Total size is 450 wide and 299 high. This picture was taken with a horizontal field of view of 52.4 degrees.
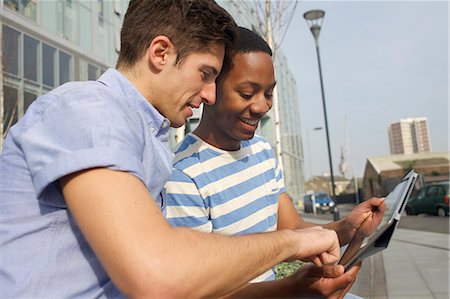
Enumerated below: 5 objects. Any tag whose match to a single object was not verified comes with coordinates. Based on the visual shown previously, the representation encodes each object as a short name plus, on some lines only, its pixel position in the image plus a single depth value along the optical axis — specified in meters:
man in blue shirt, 0.90
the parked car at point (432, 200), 17.03
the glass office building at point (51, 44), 10.78
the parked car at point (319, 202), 29.03
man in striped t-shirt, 1.88
